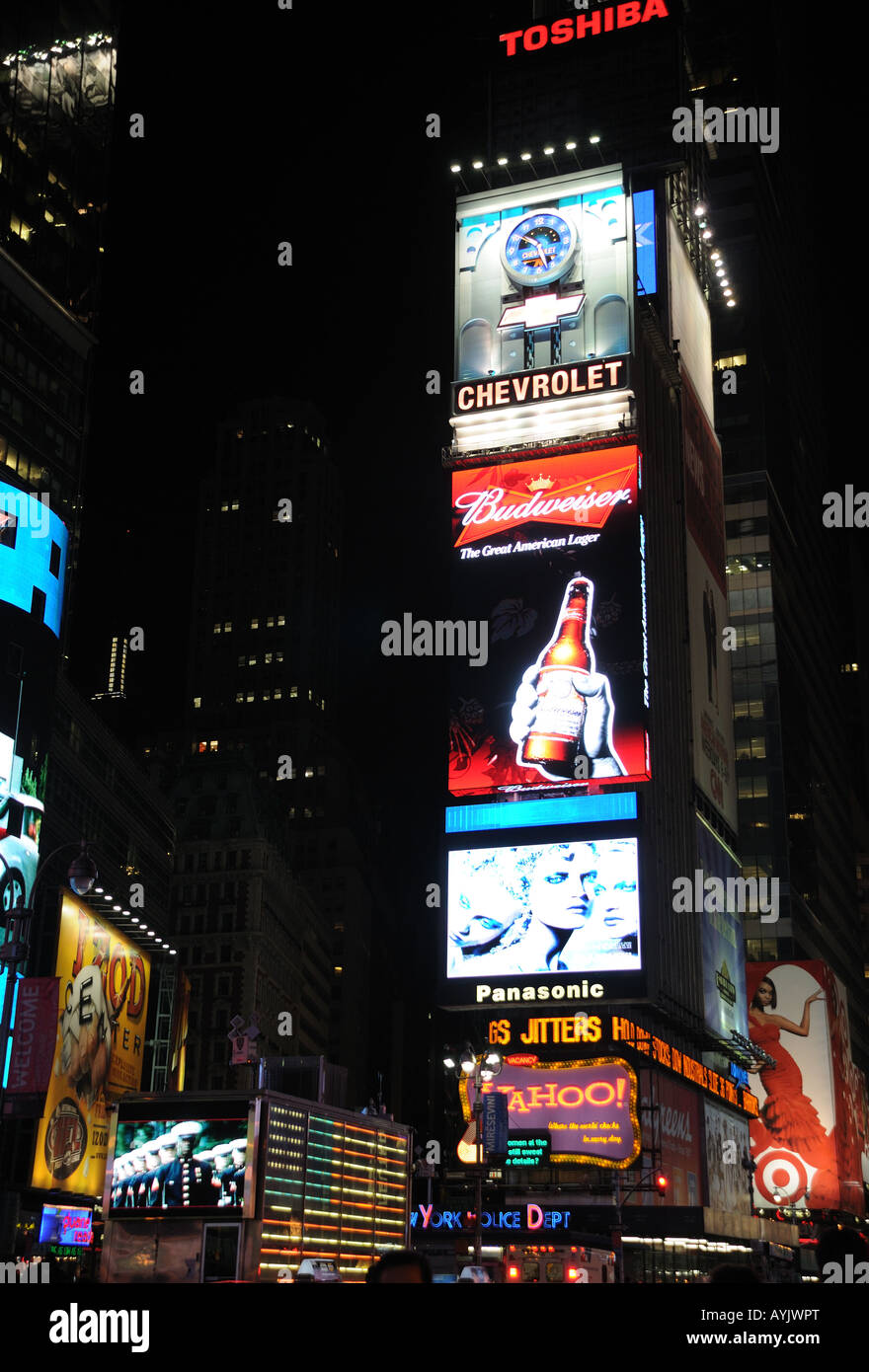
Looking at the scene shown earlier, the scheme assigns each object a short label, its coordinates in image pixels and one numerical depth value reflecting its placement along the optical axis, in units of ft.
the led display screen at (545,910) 210.79
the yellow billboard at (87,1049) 230.07
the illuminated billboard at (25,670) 205.46
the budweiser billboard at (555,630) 223.92
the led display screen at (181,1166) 102.78
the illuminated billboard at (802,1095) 336.29
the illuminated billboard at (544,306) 248.73
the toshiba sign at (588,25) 351.25
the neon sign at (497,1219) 183.83
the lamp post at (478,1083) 118.32
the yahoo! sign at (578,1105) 207.82
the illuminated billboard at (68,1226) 238.07
